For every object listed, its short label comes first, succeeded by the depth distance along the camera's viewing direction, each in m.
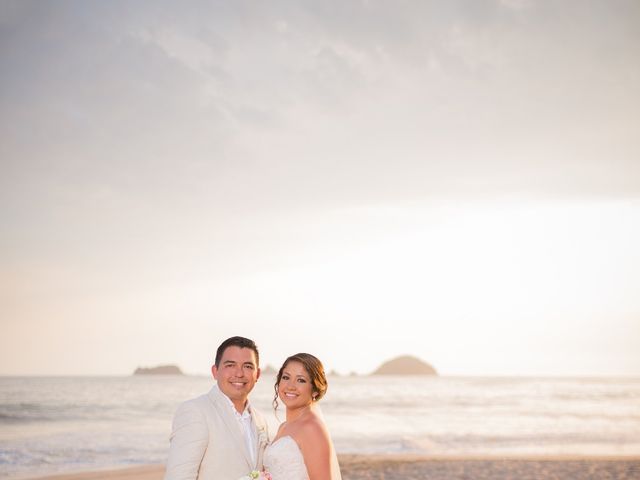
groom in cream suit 4.05
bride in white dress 4.58
